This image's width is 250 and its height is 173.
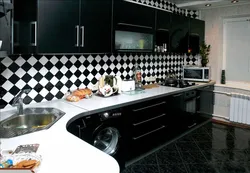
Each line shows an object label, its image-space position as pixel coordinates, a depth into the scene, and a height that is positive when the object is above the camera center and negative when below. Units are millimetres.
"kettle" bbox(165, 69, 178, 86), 3867 -168
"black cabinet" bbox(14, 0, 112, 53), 2021 +445
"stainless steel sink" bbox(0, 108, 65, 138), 1990 -469
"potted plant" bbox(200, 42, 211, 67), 4551 +395
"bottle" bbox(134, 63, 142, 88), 3554 -112
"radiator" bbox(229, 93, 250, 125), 4102 -687
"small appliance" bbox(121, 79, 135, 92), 3182 -207
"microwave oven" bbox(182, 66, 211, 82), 4301 -25
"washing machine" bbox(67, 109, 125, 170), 2143 -634
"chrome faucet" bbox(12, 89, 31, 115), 2102 -314
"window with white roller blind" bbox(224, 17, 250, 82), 4332 +483
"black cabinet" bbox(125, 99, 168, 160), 2729 -738
